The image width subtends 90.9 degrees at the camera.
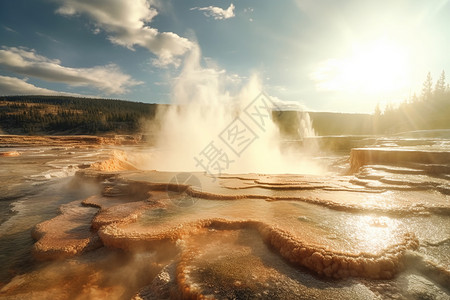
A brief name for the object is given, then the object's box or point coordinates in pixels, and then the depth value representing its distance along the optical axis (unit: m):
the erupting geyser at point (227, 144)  15.87
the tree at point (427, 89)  51.81
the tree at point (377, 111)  59.91
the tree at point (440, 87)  49.72
